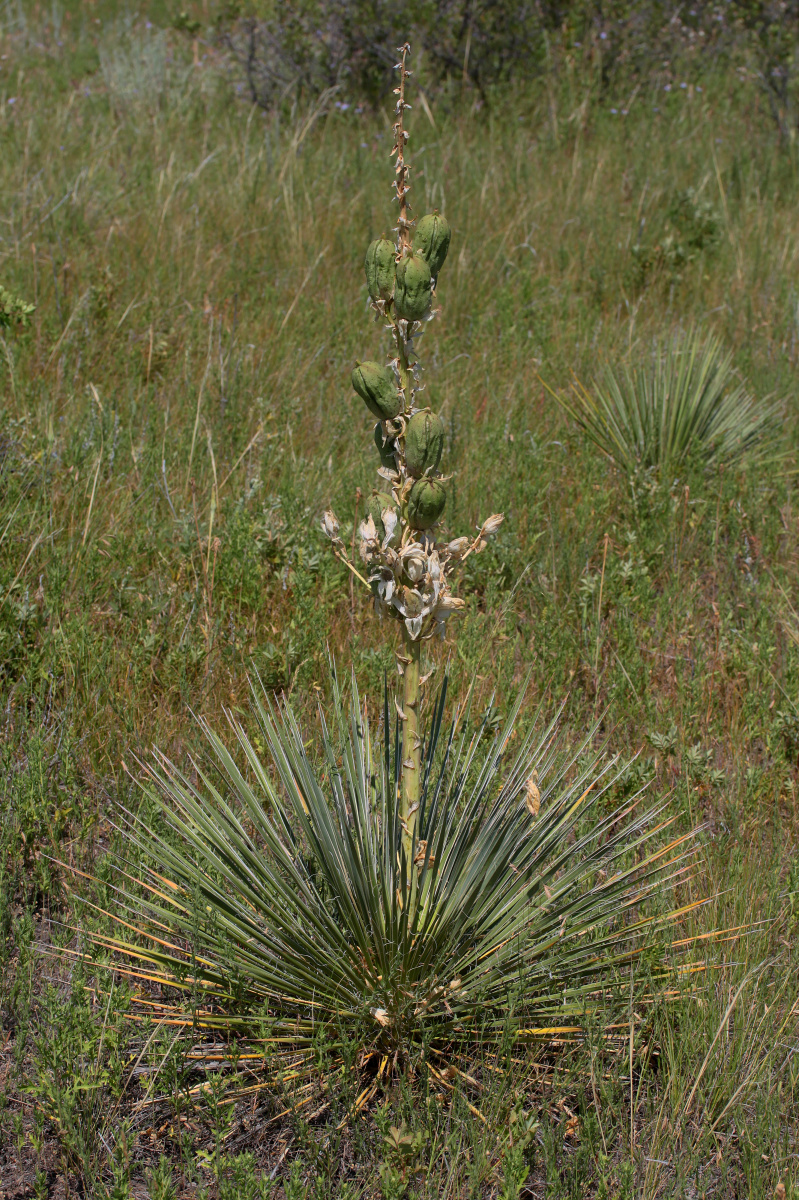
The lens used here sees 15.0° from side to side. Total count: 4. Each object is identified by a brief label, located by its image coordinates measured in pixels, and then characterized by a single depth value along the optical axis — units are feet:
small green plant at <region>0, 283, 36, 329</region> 11.85
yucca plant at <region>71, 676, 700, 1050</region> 9.54
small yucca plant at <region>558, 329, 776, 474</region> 15.69
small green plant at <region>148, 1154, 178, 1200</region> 9.02
